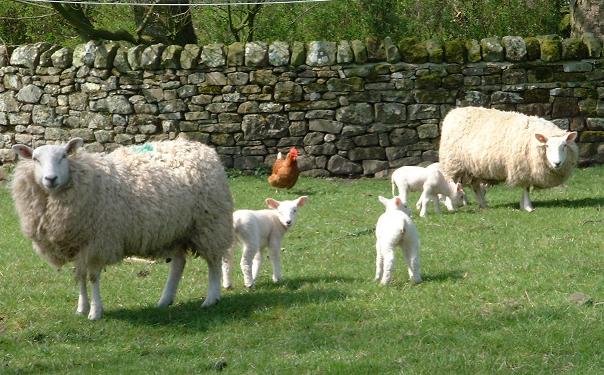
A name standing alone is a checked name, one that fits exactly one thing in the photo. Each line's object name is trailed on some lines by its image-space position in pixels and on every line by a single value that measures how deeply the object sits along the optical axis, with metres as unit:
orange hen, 15.17
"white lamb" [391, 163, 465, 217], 12.81
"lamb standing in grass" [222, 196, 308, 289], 9.13
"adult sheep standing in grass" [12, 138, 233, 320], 8.15
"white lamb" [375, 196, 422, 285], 8.59
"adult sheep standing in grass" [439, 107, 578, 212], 13.05
